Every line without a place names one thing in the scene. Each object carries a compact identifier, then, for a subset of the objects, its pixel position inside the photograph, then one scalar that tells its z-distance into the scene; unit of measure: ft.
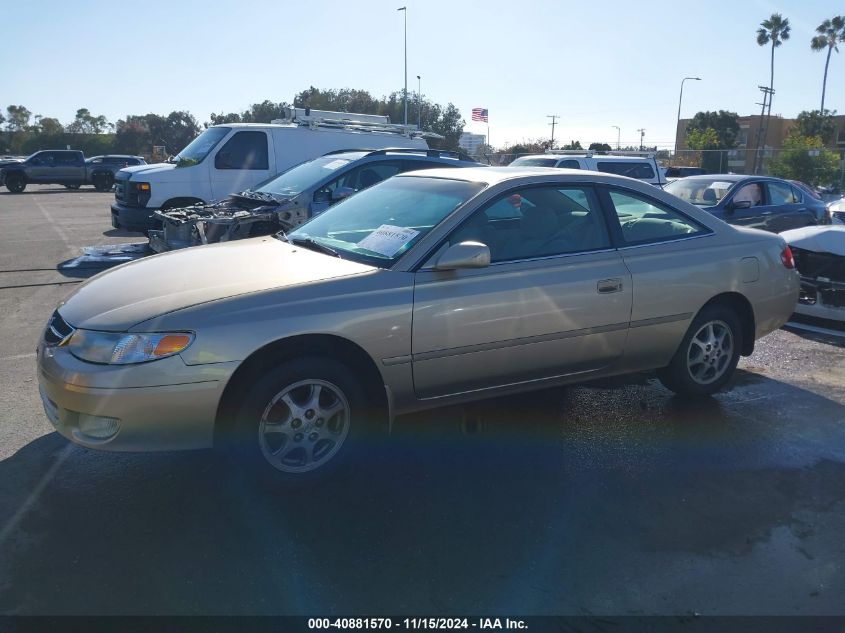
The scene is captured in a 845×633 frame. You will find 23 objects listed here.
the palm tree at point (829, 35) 204.54
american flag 112.68
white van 37.04
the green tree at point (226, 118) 204.13
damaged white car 23.76
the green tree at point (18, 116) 298.04
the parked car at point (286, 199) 26.11
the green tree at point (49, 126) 262.67
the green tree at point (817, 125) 201.36
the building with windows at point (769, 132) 231.34
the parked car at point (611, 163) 45.70
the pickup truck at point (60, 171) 100.82
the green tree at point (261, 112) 216.08
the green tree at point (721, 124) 233.55
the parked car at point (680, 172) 87.45
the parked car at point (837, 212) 36.99
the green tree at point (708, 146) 106.08
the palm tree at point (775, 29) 198.18
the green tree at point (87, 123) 303.89
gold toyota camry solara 11.16
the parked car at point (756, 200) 35.27
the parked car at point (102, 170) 106.63
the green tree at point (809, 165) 97.71
